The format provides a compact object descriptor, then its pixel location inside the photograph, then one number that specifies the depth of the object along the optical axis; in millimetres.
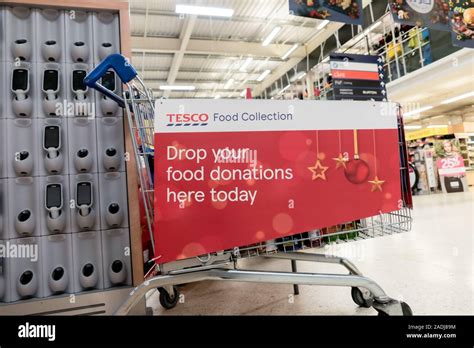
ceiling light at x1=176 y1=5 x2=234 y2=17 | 6236
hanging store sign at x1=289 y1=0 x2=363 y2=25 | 2686
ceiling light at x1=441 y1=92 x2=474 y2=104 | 10983
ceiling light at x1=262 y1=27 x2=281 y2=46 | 8758
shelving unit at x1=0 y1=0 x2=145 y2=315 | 1631
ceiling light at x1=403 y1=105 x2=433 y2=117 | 12273
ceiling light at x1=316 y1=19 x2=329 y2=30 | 9180
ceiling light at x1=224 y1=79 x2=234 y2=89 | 13233
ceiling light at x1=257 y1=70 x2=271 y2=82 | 12836
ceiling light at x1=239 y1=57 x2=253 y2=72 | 11080
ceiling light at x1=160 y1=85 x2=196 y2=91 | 11370
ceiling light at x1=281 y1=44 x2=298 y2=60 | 10361
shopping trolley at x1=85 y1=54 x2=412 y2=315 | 1378
